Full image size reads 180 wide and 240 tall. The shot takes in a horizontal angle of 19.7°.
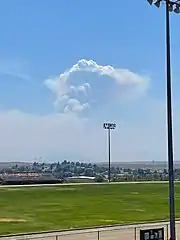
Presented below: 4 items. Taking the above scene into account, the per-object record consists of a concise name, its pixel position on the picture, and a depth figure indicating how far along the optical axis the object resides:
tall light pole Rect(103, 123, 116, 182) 110.06
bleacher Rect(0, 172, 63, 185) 97.88
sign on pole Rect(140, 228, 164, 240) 18.73
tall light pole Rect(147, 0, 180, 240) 18.30
